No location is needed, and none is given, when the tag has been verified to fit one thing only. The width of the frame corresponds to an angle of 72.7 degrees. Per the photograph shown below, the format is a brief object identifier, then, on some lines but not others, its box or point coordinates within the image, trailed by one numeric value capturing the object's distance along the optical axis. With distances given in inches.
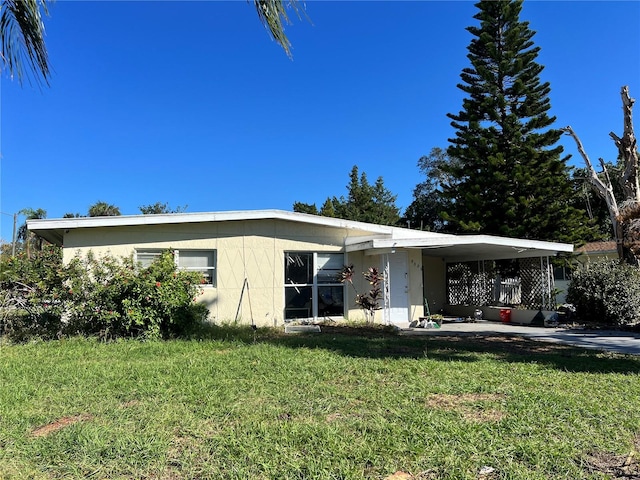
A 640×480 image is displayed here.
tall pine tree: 811.4
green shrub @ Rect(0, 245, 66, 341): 327.0
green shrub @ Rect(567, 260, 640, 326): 454.0
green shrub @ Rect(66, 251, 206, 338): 324.8
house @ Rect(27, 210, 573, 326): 416.2
